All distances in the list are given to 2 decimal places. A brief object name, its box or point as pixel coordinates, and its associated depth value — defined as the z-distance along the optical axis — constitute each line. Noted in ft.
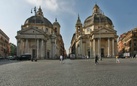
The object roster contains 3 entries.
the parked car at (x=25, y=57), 100.69
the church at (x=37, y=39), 125.66
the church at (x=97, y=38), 130.13
